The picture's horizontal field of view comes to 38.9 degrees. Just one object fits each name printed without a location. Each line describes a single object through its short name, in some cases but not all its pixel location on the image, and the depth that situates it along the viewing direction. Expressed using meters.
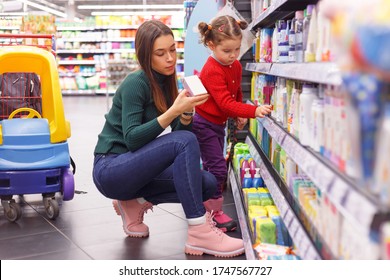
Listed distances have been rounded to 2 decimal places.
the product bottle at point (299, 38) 2.15
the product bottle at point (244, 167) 3.29
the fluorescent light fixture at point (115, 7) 21.89
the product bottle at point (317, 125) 1.65
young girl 2.94
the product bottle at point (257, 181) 3.14
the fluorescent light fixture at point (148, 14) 16.39
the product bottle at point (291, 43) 2.40
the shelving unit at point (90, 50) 16.11
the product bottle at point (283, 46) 2.58
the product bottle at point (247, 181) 3.17
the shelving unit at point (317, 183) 1.05
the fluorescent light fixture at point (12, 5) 20.31
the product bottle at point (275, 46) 2.88
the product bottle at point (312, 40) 1.88
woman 2.46
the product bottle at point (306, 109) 1.86
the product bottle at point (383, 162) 0.93
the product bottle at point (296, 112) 2.17
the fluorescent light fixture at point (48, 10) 21.20
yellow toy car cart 3.16
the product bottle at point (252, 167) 3.23
